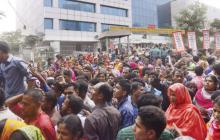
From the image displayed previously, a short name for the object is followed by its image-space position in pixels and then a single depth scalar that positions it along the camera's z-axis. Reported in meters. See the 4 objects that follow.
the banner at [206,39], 13.65
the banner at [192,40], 13.77
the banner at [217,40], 13.75
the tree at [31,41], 29.78
